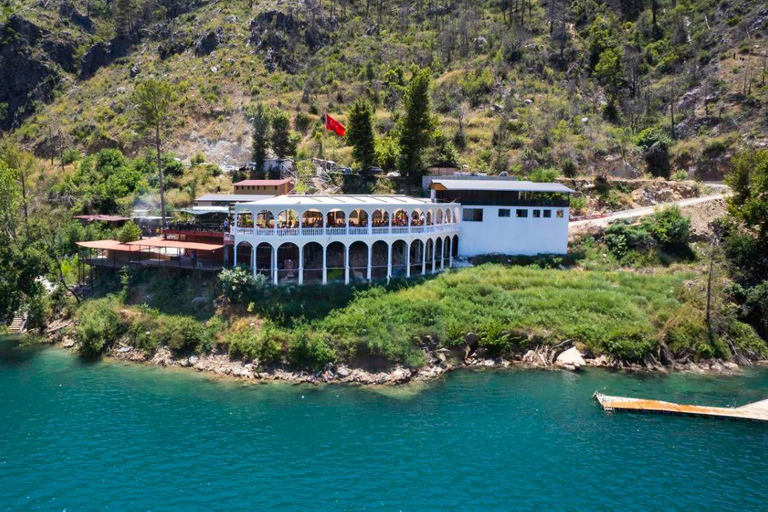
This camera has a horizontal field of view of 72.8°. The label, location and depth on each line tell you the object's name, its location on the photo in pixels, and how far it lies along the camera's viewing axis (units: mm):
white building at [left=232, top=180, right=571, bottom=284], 39312
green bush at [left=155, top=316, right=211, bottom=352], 35906
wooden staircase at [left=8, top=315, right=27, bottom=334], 42688
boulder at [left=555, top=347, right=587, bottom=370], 35406
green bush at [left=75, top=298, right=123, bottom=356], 36938
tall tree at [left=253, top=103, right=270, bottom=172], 65688
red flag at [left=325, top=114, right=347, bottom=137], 62406
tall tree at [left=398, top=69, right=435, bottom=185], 57656
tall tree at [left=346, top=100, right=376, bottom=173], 60406
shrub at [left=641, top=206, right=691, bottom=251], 47625
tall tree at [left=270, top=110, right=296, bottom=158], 66062
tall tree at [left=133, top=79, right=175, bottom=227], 51731
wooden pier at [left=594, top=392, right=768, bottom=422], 29109
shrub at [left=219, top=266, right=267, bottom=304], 37594
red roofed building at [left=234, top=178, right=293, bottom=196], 54719
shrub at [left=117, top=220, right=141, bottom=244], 45375
